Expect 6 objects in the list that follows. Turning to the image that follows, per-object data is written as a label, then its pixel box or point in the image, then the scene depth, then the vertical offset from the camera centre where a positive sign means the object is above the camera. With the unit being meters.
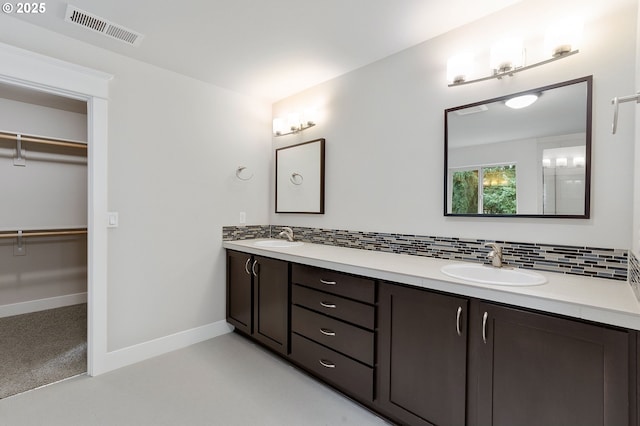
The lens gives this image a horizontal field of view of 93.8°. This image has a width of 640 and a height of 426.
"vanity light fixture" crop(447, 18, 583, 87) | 1.54 +0.89
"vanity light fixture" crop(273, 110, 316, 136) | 2.94 +0.89
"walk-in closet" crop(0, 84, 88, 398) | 3.09 -0.15
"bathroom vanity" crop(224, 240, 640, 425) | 1.09 -0.61
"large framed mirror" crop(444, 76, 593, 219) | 1.58 +0.34
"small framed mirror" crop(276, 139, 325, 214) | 2.89 +0.33
